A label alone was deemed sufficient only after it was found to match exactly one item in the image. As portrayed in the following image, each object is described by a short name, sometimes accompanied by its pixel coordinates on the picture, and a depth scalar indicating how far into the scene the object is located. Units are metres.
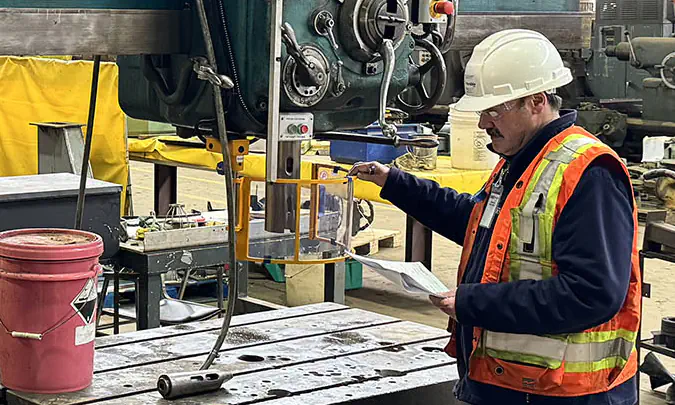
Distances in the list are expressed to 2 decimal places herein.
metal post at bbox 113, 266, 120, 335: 4.37
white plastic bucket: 5.47
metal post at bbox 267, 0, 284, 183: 1.98
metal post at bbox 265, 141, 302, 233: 2.15
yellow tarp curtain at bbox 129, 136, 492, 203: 5.34
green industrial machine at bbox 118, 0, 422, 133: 2.03
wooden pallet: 6.40
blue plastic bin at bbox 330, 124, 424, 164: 5.67
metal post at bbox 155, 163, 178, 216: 6.97
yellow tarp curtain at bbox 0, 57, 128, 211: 6.39
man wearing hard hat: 2.11
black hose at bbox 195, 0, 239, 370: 2.01
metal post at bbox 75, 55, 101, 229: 2.28
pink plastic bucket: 2.40
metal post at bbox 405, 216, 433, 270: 5.71
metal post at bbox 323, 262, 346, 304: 4.84
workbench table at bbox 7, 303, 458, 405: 2.43
